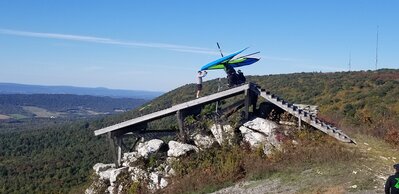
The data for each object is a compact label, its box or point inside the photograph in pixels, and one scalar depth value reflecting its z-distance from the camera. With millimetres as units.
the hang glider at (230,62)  19925
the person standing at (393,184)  8805
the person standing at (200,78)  19922
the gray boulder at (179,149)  17984
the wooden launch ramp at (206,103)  17766
